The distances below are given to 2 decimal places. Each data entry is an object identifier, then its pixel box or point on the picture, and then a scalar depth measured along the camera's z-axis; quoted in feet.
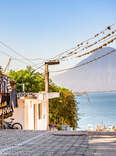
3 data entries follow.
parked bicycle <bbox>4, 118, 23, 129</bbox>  59.47
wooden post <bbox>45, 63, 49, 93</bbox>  69.92
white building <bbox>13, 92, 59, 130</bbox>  70.51
